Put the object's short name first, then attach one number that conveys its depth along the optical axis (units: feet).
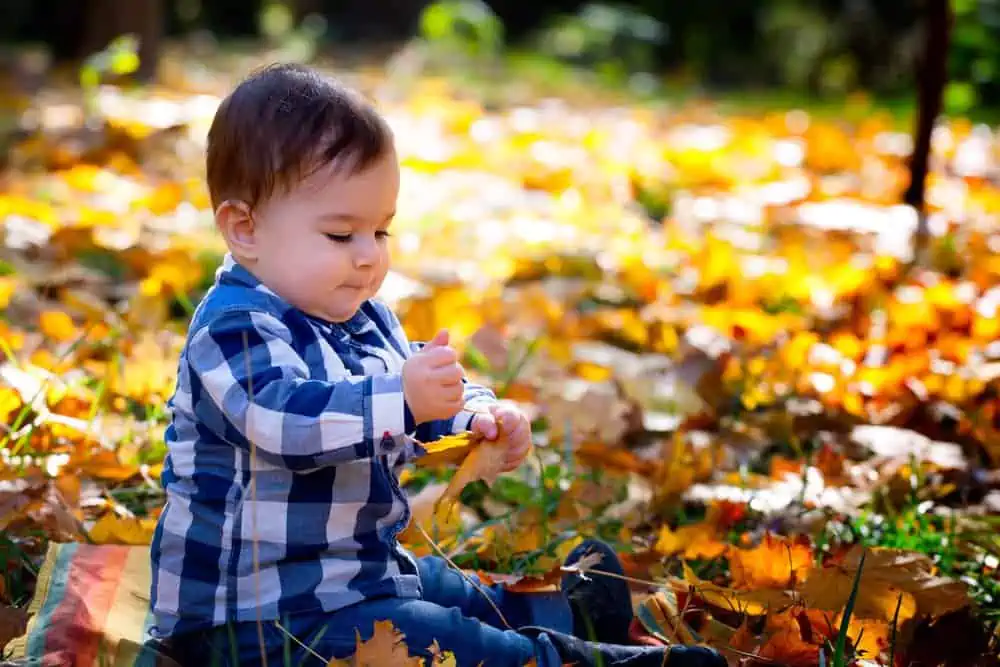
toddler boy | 6.48
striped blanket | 6.59
